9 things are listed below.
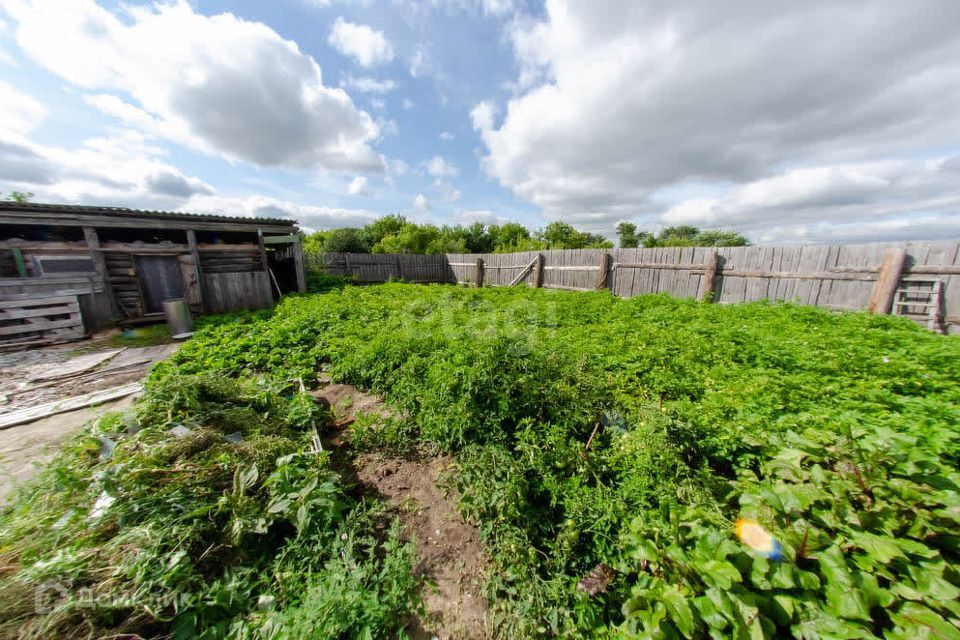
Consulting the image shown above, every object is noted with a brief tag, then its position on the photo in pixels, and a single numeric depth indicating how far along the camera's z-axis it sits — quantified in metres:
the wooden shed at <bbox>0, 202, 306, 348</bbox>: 7.07
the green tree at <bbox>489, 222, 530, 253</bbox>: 39.91
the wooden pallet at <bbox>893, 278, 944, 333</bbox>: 5.01
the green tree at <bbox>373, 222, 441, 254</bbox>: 32.94
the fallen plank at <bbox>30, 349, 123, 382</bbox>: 5.06
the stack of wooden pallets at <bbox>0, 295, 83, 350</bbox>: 6.62
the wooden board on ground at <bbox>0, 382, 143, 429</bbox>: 3.65
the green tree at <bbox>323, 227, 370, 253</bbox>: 26.81
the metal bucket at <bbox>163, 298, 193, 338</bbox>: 7.30
